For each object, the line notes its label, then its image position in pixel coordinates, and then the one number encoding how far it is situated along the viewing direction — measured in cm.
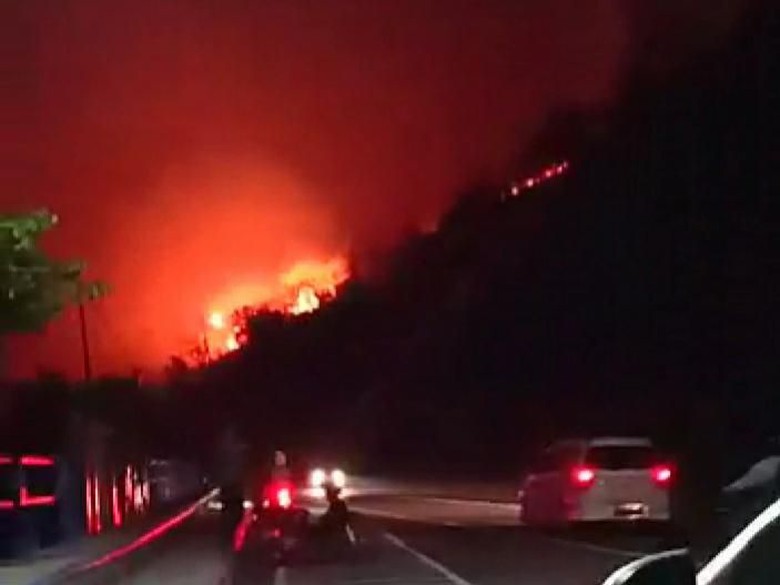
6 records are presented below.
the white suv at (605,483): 3172
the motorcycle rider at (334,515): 3294
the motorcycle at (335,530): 3138
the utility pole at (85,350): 5542
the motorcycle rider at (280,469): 3878
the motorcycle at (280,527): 3116
